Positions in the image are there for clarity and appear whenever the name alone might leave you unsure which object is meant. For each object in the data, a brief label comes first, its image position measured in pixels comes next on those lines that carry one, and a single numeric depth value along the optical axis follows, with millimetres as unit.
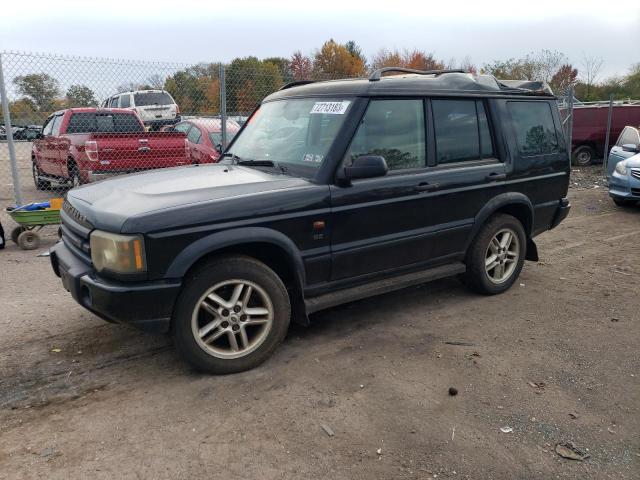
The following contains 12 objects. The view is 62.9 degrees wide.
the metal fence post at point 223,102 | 8422
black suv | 3207
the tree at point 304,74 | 17753
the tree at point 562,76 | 36625
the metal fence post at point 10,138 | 7137
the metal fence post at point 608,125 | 14422
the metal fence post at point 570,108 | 12234
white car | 17219
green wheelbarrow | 6691
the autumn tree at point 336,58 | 54122
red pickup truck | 8961
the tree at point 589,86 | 38062
